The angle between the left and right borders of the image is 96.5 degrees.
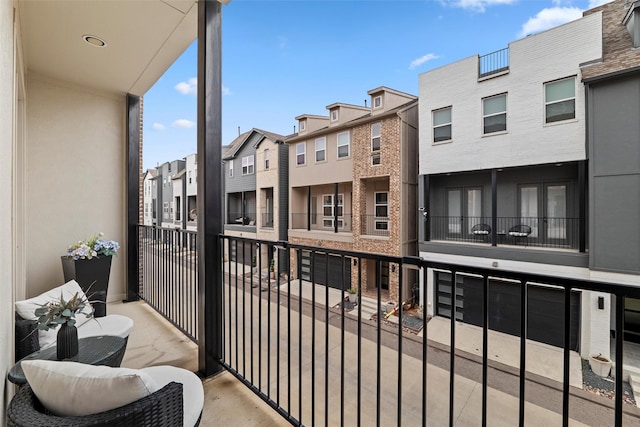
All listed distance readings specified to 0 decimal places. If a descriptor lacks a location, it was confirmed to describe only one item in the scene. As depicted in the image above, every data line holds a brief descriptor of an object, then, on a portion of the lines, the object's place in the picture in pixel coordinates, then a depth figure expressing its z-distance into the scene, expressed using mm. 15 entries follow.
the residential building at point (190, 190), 17844
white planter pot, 5723
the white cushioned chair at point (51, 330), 1577
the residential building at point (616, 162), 5773
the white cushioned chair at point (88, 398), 830
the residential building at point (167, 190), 20422
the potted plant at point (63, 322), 1329
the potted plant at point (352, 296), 9113
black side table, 1362
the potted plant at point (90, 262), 3018
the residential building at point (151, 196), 23094
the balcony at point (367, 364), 896
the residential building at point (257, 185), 13250
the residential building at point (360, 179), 9625
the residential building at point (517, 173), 6527
